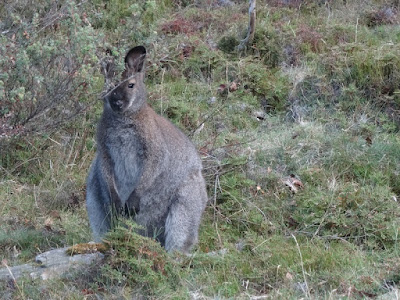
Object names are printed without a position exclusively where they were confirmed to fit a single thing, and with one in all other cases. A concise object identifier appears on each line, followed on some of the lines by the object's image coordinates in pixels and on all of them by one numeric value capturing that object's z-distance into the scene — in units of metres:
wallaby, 12.47
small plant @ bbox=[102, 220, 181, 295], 10.14
